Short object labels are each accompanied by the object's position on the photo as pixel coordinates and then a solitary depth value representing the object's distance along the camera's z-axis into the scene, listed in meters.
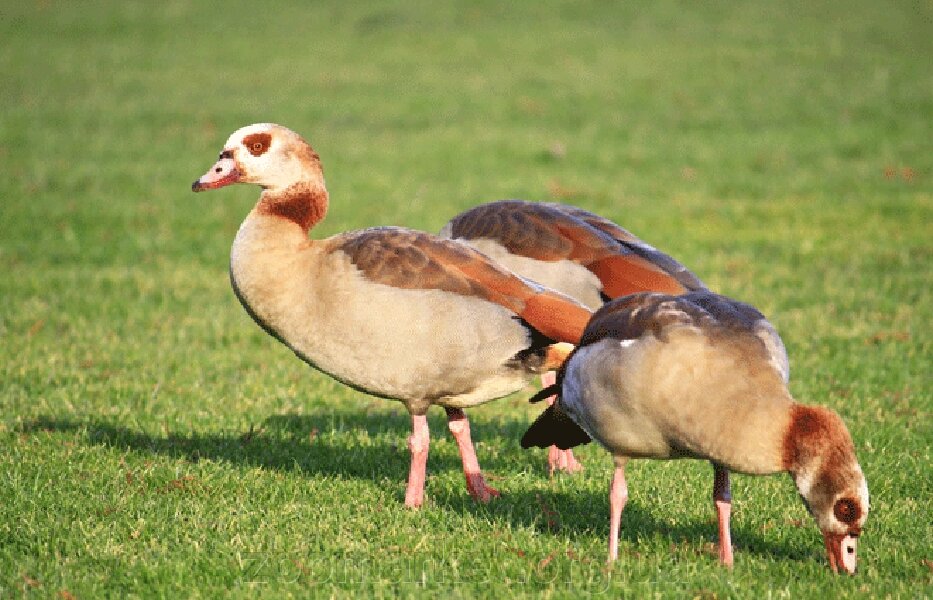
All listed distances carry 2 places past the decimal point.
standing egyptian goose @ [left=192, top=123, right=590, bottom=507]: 13.03
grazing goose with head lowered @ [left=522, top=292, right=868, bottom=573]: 10.32
